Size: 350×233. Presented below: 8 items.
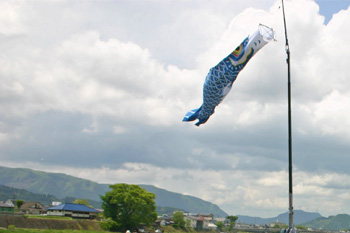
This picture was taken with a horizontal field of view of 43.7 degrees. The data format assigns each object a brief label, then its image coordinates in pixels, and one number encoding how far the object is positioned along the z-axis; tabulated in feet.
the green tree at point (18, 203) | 602.98
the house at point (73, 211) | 452.35
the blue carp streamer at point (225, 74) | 82.49
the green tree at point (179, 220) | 570.78
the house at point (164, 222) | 565.94
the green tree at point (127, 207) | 371.76
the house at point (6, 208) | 475.31
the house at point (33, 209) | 551.59
